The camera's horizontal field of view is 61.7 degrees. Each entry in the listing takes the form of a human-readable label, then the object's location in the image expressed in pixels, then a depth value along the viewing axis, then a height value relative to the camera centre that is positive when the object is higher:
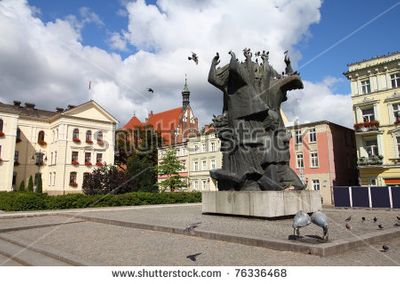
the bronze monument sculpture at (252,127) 11.71 +2.31
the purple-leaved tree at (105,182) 31.38 +0.94
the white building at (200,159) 51.00 +5.00
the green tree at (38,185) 31.20 +0.73
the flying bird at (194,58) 14.30 +5.70
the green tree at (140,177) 36.03 +1.67
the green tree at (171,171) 43.54 +2.64
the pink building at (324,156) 38.28 +4.04
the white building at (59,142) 47.34 +7.39
